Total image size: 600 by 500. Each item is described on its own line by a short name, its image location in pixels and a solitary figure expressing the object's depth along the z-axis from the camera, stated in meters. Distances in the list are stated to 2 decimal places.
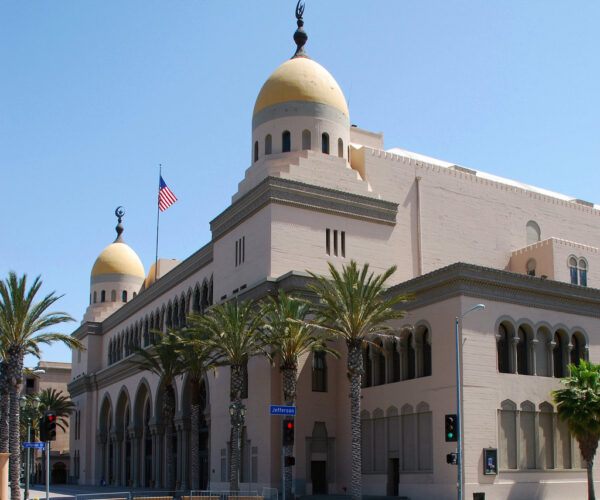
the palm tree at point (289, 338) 40.28
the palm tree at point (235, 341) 42.12
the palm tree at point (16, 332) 42.25
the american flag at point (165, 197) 65.38
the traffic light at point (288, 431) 32.22
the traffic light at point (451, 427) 31.61
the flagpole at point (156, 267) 73.88
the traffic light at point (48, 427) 32.31
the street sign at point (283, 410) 33.84
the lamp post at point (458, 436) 32.72
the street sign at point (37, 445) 41.15
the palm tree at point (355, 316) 37.78
